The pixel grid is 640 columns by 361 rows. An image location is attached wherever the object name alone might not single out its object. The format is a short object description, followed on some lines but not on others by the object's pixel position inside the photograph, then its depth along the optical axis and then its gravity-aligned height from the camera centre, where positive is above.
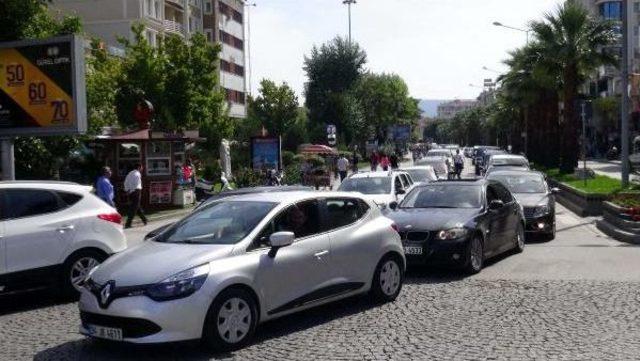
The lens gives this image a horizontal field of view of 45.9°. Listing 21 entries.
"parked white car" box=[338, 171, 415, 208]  17.89 -0.95
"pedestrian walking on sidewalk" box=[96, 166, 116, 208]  18.89 -0.93
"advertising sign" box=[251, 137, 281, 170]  34.09 -0.25
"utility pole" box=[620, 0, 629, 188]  22.88 +1.06
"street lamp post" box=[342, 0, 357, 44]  88.19 +16.86
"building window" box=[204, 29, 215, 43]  73.50 +11.25
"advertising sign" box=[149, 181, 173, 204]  26.38 -1.51
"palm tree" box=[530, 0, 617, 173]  34.16 +4.15
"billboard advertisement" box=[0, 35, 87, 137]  16.33 +1.42
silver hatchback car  6.61 -1.18
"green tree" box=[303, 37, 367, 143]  74.25 +6.45
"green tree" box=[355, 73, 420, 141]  83.94 +5.07
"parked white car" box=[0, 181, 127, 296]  9.16 -1.06
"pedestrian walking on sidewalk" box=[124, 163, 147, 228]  20.41 -1.07
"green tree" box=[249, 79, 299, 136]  64.56 +3.56
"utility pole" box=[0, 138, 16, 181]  16.91 -0.16
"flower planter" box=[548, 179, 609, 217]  21.27 -1.77
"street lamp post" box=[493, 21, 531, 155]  56.61 +0.45
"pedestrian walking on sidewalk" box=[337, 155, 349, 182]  36.84 -1.01
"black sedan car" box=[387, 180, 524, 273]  11.17 -1.24
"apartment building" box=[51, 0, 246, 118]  56.44 +10.61
